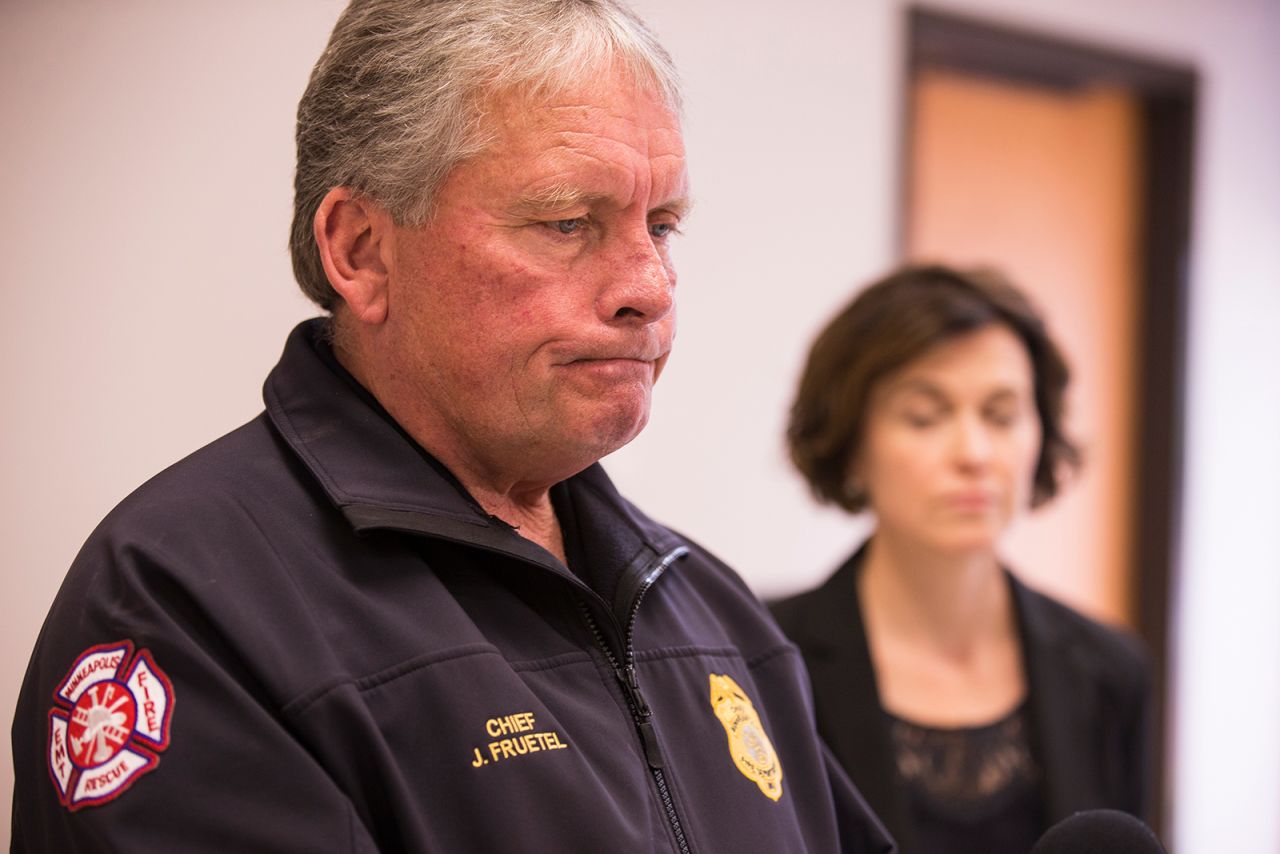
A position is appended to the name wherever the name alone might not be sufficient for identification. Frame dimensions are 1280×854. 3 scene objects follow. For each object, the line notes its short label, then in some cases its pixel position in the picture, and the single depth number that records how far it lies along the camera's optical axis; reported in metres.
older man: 0.94
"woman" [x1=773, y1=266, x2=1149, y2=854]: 2.03
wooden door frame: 3.71
